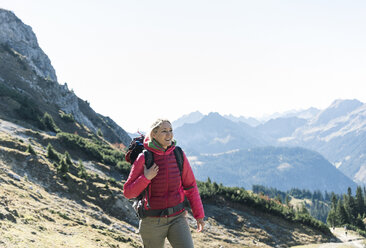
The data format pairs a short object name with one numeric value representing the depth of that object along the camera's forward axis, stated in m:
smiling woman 6.90
